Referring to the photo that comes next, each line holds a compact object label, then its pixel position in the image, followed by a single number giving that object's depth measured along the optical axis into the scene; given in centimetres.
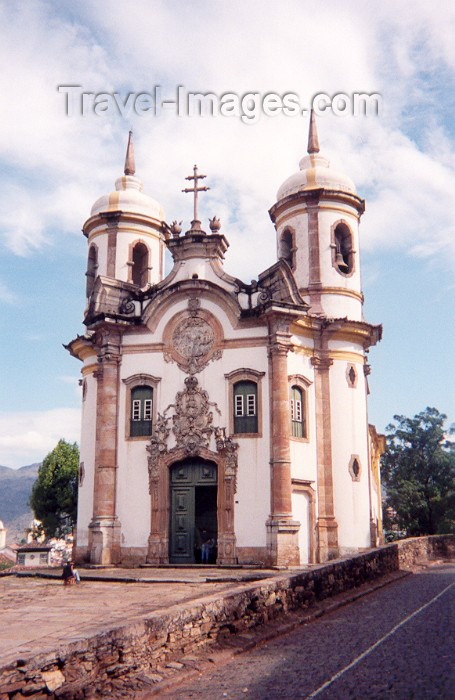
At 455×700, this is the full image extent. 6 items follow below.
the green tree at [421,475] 4266
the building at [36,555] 5994
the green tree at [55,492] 4097
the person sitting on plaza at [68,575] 1780
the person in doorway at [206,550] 2214
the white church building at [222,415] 2233
